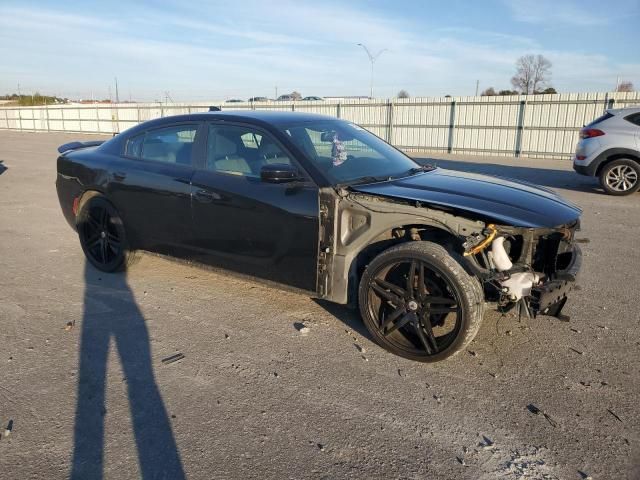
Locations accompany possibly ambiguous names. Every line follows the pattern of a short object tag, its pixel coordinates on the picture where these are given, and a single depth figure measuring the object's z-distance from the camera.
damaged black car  3.28
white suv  9.67
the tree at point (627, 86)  49.12
